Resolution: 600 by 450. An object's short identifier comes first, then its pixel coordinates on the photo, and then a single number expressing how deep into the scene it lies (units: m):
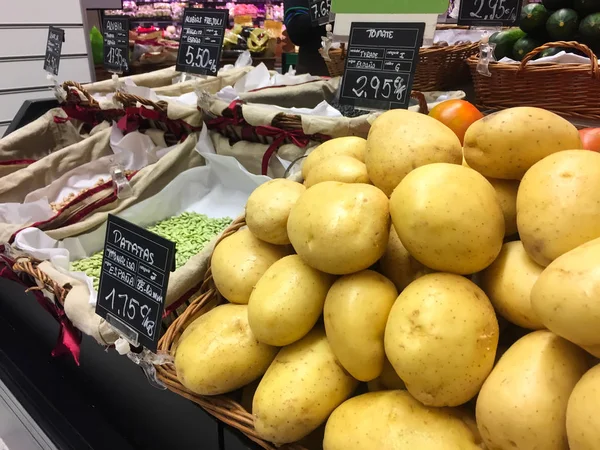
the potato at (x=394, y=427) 0.57
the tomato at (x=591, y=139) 0.82
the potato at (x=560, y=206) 0.55
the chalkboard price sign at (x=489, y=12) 1.61
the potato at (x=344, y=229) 0.65
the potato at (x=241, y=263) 0.83
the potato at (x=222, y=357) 0.74
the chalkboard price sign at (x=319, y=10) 1.69
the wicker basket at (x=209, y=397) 0.72
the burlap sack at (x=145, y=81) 2.08
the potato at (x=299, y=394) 0.66
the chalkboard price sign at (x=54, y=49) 1.93
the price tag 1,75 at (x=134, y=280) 0.78
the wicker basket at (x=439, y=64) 1.69
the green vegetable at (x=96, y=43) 3.41
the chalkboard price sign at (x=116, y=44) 2.00
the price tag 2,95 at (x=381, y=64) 1.05
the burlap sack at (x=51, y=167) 1.64
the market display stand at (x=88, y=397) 0.94
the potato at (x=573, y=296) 0.47
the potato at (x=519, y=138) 0.65
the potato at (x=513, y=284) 0.59
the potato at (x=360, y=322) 0.63
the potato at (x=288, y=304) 0.70
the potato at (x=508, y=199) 0.69
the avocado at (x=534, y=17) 1.59
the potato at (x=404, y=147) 0.71
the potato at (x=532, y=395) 0.50
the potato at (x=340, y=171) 0.80
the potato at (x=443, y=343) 0.56
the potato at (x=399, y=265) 0.71
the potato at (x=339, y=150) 0.90
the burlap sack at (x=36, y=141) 1.86
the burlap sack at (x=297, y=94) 1.75
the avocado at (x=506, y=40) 1.67
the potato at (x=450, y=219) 0.60
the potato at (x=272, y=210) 0.81
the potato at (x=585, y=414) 0.44
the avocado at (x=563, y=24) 1.52
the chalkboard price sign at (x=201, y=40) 1.61
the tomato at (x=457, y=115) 0.96
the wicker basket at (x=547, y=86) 1.32
